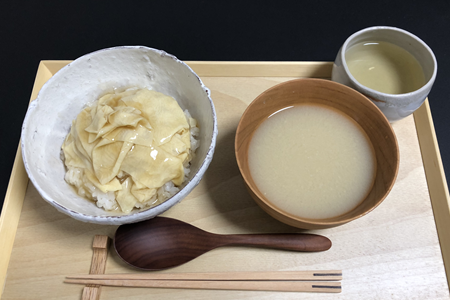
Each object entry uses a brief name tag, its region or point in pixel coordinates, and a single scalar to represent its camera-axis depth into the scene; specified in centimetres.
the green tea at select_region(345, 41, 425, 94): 47
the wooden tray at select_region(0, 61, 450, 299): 42
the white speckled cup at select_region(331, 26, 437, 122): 43
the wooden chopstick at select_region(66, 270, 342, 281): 42
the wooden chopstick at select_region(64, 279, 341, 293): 42
